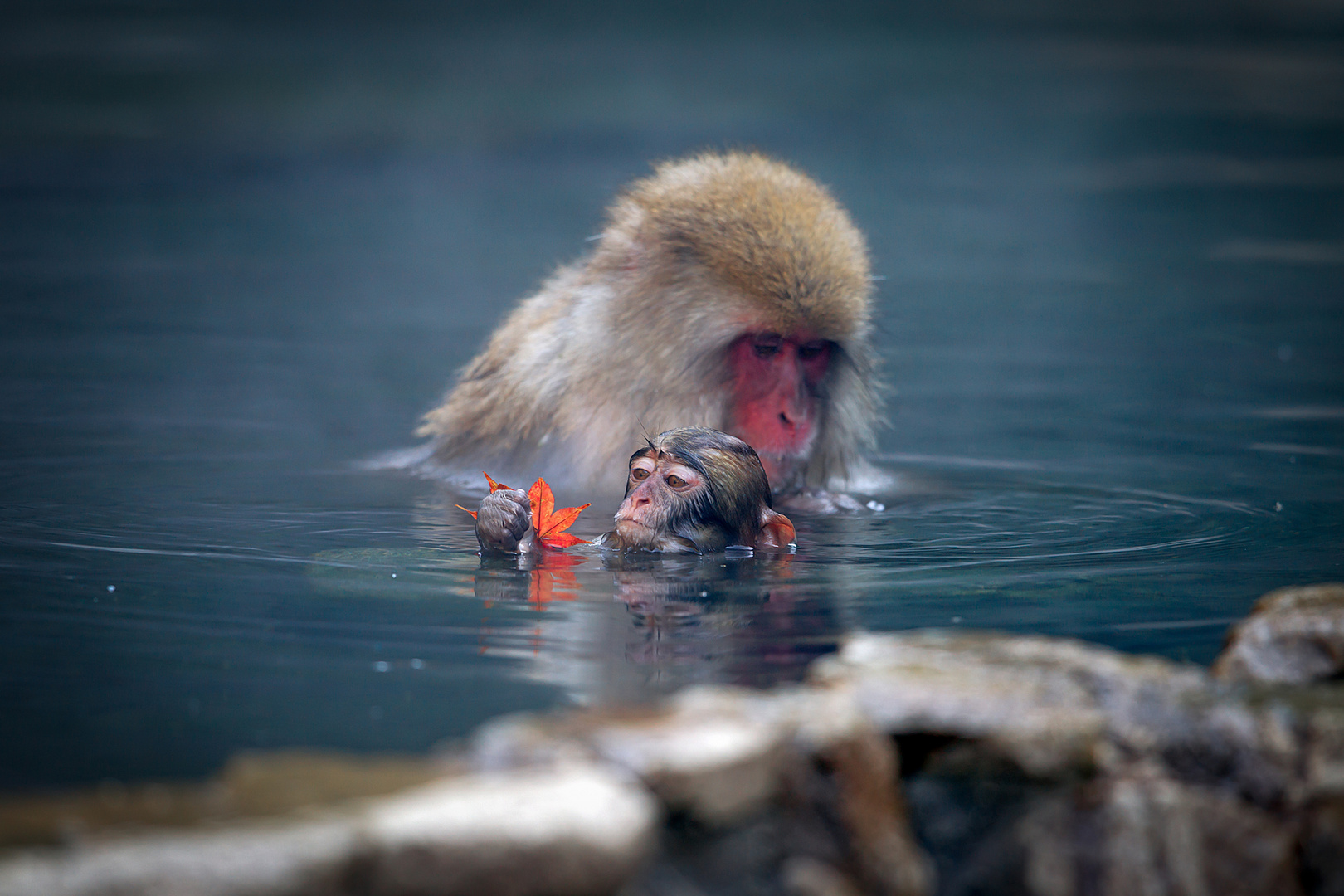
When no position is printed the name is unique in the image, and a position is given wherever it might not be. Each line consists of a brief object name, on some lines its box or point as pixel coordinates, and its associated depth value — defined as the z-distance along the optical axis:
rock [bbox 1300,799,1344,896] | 4.24
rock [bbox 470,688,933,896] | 3.88
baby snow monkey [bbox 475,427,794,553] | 8.01
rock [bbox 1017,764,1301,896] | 4.18
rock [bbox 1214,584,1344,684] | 5.07
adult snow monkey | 9.53
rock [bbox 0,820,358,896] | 3.12
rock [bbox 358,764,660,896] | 3.40
